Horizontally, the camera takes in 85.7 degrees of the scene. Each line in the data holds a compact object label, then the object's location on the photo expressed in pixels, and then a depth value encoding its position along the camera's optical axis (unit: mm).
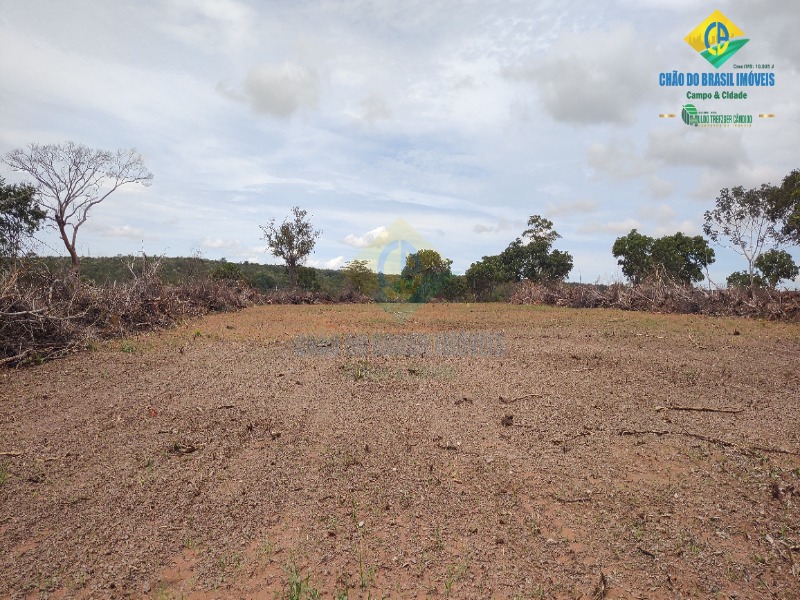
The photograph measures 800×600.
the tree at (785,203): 22700
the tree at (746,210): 24609
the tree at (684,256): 28266
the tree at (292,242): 28734
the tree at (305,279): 30297
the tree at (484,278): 28672
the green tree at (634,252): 29859
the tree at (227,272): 25594
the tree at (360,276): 24609
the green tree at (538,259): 31125
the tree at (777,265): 27547
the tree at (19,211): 19750
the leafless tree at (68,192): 20953
